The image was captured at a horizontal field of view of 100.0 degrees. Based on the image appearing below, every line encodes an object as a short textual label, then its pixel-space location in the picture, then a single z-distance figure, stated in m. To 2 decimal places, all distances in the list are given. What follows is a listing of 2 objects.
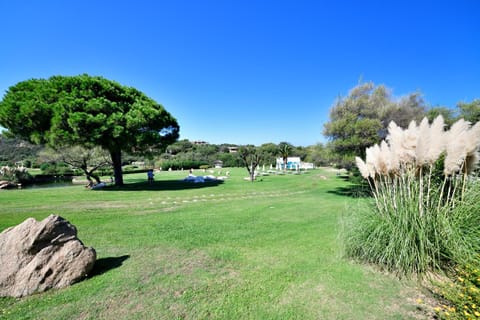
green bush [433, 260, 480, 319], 1.95
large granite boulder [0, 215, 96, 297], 2.60
